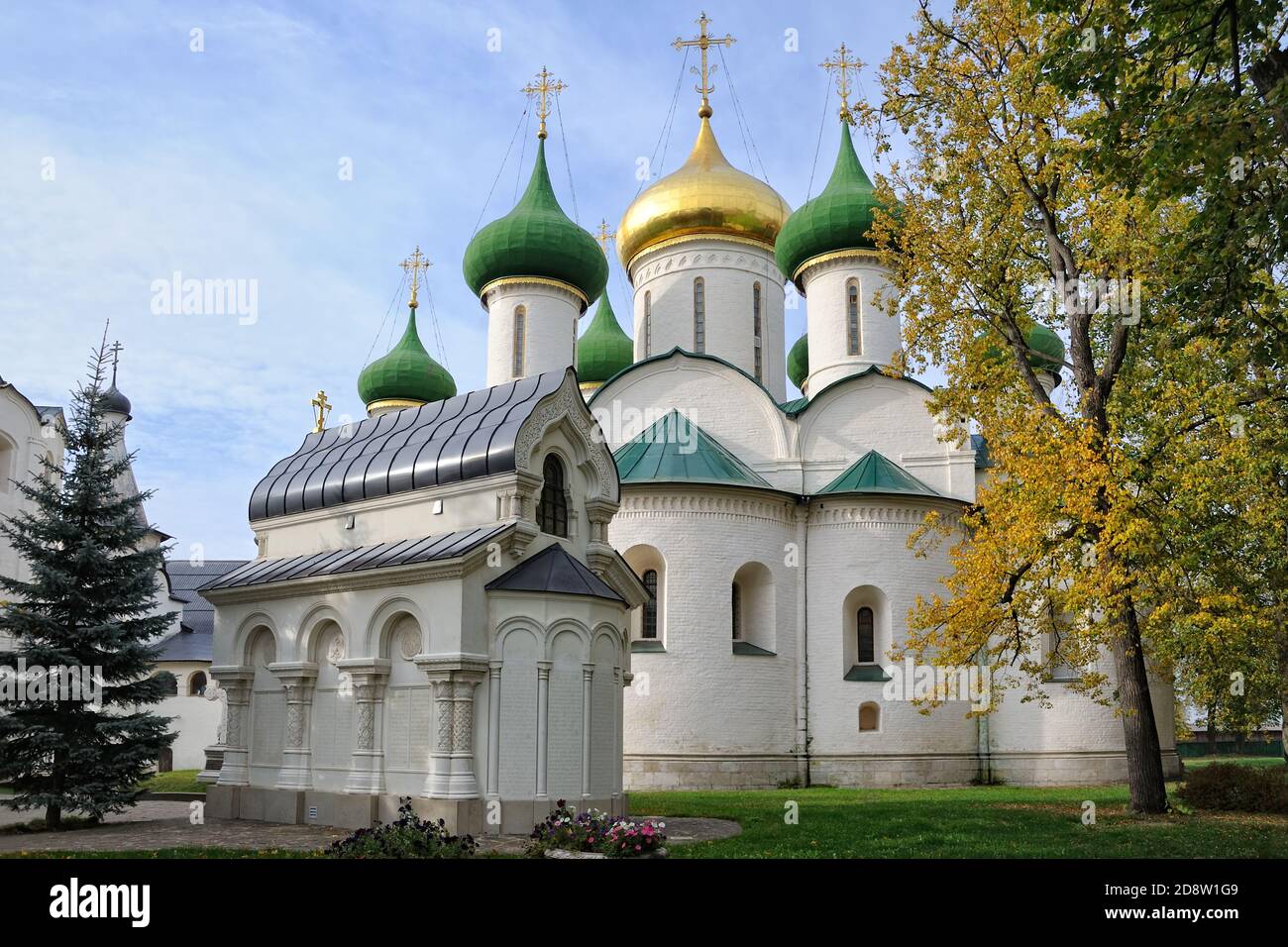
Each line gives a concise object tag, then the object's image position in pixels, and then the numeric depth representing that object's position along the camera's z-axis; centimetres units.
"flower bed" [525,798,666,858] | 995
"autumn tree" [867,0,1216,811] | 1277
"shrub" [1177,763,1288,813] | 1426
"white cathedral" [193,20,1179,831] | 1252
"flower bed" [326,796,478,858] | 910
